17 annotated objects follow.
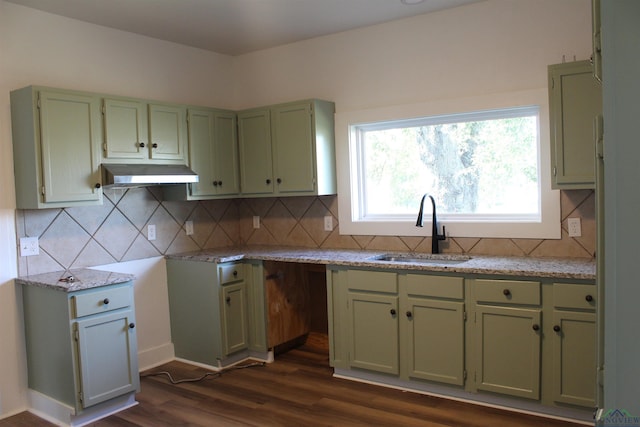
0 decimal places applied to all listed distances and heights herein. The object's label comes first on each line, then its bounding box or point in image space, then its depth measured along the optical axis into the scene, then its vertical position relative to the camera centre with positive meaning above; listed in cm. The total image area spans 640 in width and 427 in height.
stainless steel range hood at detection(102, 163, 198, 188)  332 +18
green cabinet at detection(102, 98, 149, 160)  343 +49
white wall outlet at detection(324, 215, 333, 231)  424 -23
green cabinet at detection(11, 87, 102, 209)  310 +35
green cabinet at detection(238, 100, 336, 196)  398 +37
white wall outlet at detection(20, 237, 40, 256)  326 -26
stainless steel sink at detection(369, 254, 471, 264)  350 -46
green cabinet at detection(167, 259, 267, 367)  384 -84
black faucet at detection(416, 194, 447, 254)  362 -27
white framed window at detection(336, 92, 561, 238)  339 +16
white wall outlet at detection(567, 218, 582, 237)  320 -25
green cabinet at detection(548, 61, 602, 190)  285 +36
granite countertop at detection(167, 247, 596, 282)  281 -44
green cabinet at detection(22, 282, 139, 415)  300 -84
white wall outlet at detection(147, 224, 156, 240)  402 -24
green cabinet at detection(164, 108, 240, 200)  402 +34
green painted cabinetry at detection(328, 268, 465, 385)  310 -82
